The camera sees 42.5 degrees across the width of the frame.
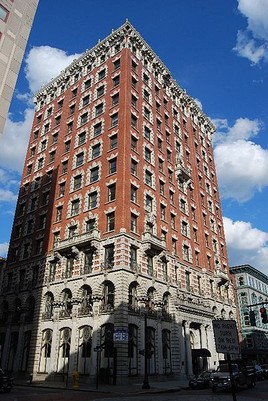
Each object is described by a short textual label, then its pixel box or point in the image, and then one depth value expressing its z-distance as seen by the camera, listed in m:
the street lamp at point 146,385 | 26.30
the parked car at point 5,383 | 23.94
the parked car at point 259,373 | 39.30
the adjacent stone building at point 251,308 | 67.88
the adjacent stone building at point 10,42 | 26.09
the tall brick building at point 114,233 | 33.91
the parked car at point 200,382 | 27.69
